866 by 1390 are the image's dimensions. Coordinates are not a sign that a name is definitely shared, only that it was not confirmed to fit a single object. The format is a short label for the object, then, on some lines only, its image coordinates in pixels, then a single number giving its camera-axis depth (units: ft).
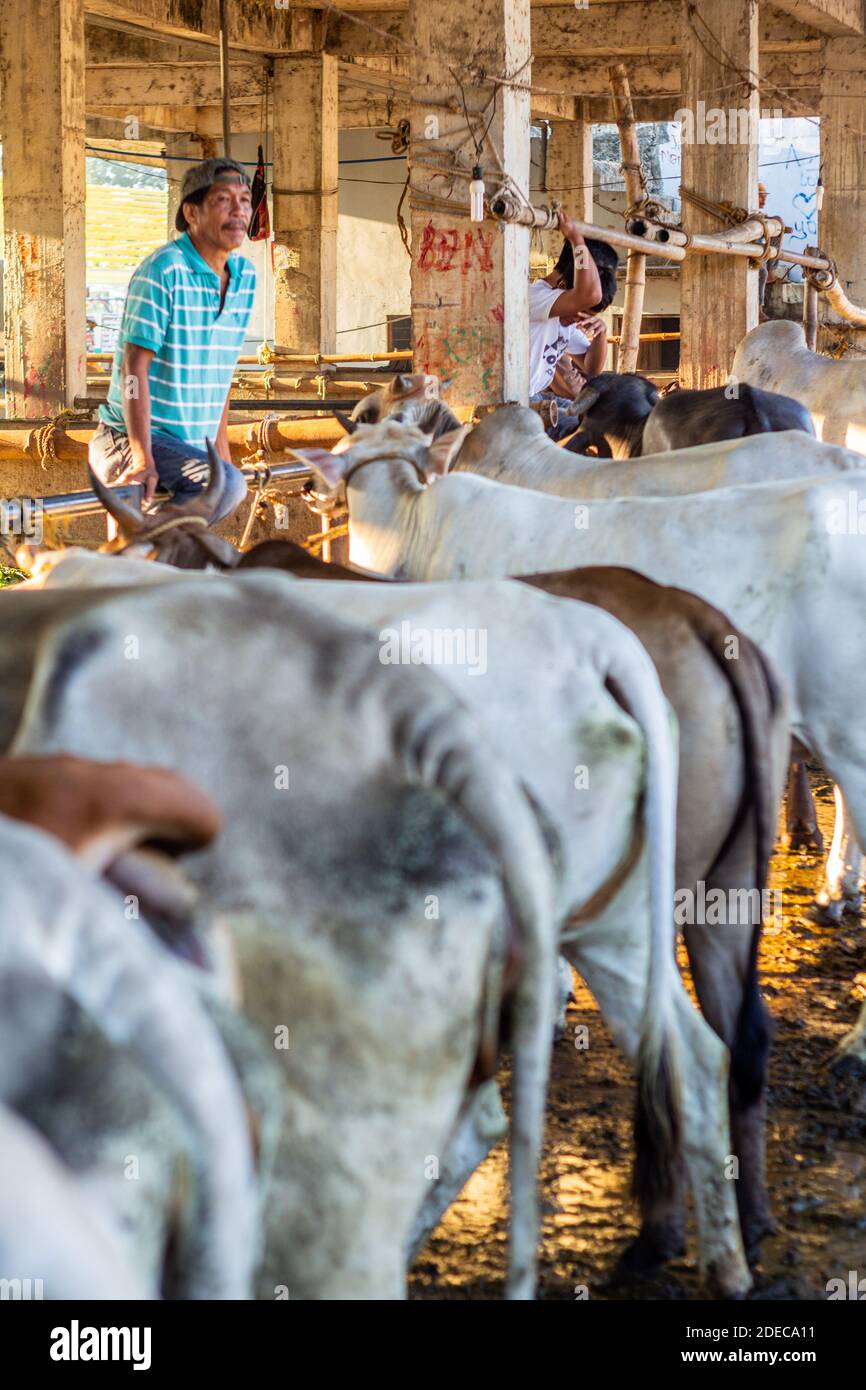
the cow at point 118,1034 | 4.64
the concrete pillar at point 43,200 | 33.99
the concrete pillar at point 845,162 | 43.93
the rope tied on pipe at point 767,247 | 34.81
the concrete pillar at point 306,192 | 48.98
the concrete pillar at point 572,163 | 59.82
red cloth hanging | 46.50
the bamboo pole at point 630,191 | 32.48
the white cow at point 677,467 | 18.61
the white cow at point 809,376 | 29.96
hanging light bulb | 23.24
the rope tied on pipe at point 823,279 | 40.45
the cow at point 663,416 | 23.39
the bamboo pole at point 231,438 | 26.37
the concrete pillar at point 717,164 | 35.17
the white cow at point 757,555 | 14.17
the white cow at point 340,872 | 7.35
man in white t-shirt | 26.84
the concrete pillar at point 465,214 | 23.65
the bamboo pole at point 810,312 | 40.47
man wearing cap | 18.39
